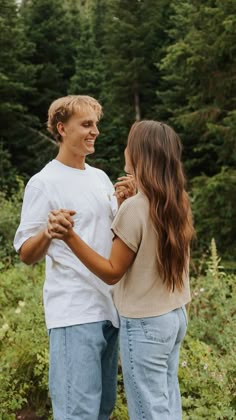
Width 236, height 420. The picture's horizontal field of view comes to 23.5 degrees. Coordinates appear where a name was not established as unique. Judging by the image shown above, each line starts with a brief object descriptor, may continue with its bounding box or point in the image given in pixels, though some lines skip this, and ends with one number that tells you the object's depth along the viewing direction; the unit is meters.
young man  2.19
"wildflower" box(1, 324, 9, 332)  3.94
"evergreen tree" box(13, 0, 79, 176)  21.91
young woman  2.02
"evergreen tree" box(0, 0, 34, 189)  20.20
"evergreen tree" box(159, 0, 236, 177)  9.91
